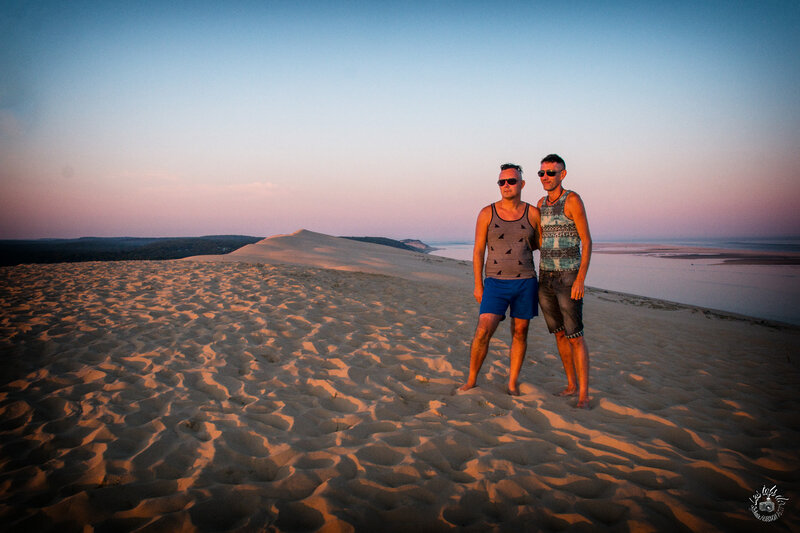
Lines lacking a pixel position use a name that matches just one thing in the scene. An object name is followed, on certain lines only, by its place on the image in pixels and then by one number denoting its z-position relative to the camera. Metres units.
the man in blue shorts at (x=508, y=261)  3.32
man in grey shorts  3.16
